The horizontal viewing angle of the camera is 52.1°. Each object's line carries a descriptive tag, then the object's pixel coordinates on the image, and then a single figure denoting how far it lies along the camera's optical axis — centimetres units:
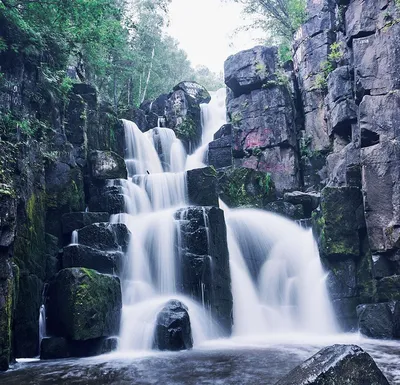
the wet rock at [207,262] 1127
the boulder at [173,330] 905
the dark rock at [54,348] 896
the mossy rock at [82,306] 900
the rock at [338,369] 388
